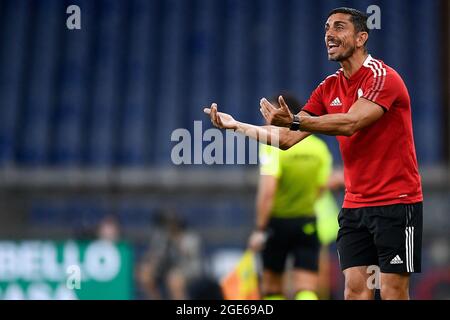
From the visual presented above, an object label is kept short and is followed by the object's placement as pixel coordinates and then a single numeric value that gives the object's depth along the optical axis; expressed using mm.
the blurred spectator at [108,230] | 22625
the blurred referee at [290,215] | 15656
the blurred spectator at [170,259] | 22469
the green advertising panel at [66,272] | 19750
